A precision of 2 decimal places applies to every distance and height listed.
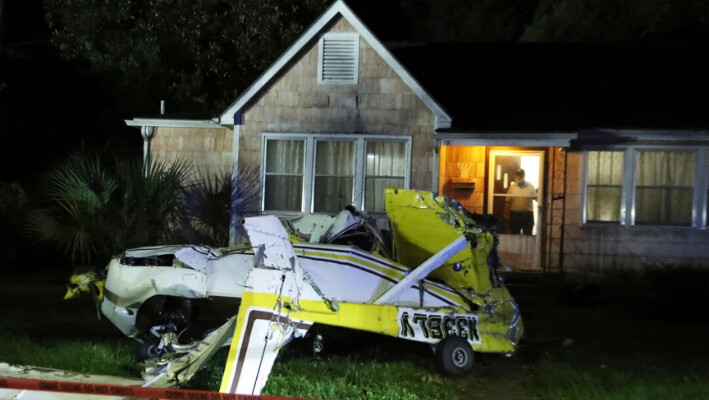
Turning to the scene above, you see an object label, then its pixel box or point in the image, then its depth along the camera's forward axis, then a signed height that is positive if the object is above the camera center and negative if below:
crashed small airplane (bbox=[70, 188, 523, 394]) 7.49 -0.98
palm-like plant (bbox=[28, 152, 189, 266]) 13.09 -0.38
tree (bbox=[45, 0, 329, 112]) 23.83 +4.14
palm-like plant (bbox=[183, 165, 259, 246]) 15.55 -0.40
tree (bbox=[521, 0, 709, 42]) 29.45 +6.51
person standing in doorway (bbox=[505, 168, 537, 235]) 15.08 -0.12
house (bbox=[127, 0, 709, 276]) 13.80 +0.87
